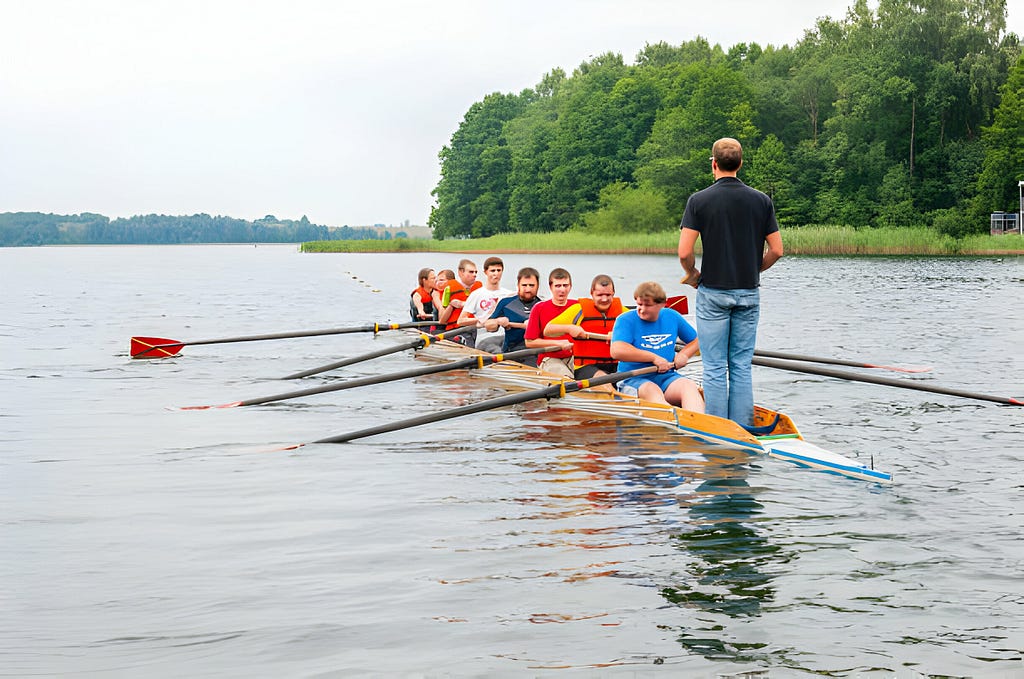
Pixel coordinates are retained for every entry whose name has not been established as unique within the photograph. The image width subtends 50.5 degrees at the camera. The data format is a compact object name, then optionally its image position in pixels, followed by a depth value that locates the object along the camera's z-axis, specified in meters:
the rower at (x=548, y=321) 11.60
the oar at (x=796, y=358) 11.55
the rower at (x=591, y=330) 11.27
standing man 8.05
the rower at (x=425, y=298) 19.00
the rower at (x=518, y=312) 13.83
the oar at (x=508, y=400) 9.79
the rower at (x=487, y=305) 15.05
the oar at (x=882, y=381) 9.70
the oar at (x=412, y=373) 12.02
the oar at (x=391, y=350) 15.18
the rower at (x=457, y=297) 16.58
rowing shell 8.18
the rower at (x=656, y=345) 9.89
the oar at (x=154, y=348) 18.78
